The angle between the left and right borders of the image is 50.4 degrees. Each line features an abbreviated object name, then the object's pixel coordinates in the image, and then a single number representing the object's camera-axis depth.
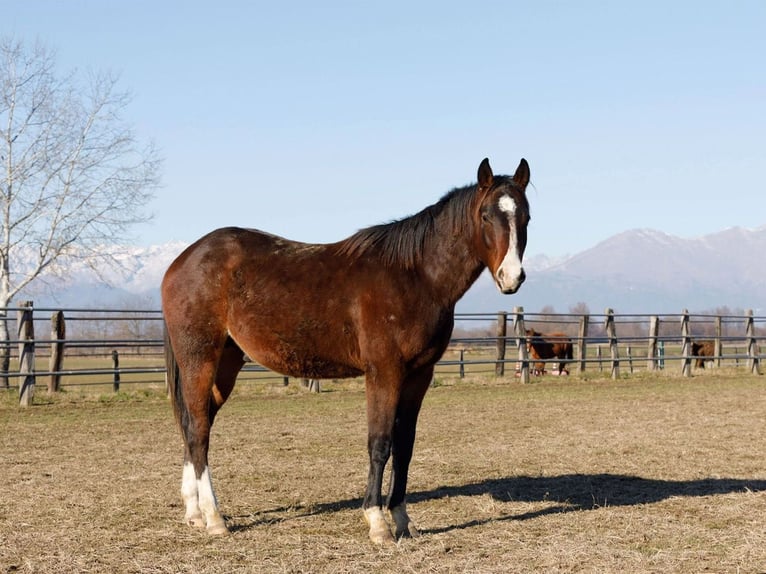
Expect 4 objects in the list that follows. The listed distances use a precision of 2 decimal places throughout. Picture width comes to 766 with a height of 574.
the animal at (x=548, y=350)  22.72
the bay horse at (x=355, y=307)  5.03
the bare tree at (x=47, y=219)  19.95
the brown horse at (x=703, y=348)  28.08
